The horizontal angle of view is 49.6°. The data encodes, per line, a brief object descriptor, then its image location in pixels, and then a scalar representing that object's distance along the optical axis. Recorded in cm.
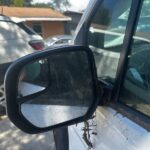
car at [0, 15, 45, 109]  296
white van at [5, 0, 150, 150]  62
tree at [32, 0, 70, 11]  1787
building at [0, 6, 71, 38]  994
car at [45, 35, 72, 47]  725
